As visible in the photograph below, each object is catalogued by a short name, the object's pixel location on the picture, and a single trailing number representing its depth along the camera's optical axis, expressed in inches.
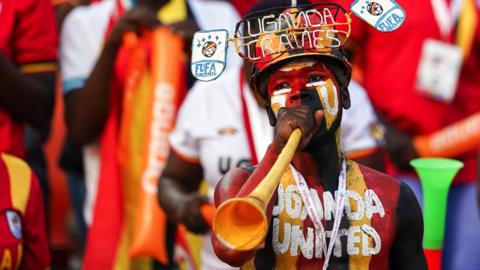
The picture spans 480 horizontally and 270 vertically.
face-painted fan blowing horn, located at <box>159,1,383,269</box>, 408.2
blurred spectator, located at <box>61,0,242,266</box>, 458.7
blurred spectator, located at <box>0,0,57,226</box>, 422.2
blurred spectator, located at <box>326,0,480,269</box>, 477.9
